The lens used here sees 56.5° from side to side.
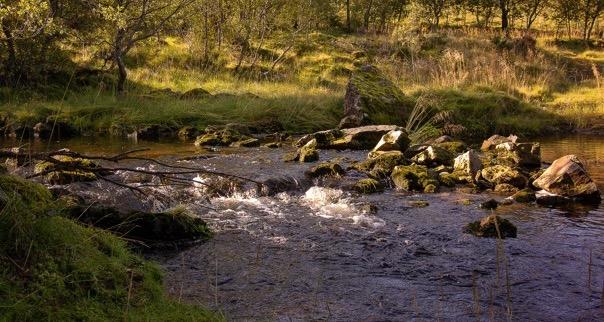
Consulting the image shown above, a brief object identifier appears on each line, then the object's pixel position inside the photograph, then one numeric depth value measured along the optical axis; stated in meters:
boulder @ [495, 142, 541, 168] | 10.23
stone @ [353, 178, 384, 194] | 8.29
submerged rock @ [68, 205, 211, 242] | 5.48
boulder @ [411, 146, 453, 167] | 10.17
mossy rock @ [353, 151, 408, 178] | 9.20
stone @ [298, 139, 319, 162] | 10.23
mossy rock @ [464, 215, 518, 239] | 6.08
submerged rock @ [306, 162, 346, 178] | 8.98
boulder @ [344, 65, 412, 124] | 14.64
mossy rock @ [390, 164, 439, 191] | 8.55
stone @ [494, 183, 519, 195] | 8.49
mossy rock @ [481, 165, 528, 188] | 8.74
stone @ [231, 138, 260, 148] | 12.32
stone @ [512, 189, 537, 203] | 7.82
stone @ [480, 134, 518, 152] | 12.24
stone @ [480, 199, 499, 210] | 7.45
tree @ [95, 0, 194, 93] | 16.33
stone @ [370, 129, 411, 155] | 10.84
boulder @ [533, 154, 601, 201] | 7.80
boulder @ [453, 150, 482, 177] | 9.23
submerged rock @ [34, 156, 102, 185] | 7.42
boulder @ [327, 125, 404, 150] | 12.15
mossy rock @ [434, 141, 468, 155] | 11.37
